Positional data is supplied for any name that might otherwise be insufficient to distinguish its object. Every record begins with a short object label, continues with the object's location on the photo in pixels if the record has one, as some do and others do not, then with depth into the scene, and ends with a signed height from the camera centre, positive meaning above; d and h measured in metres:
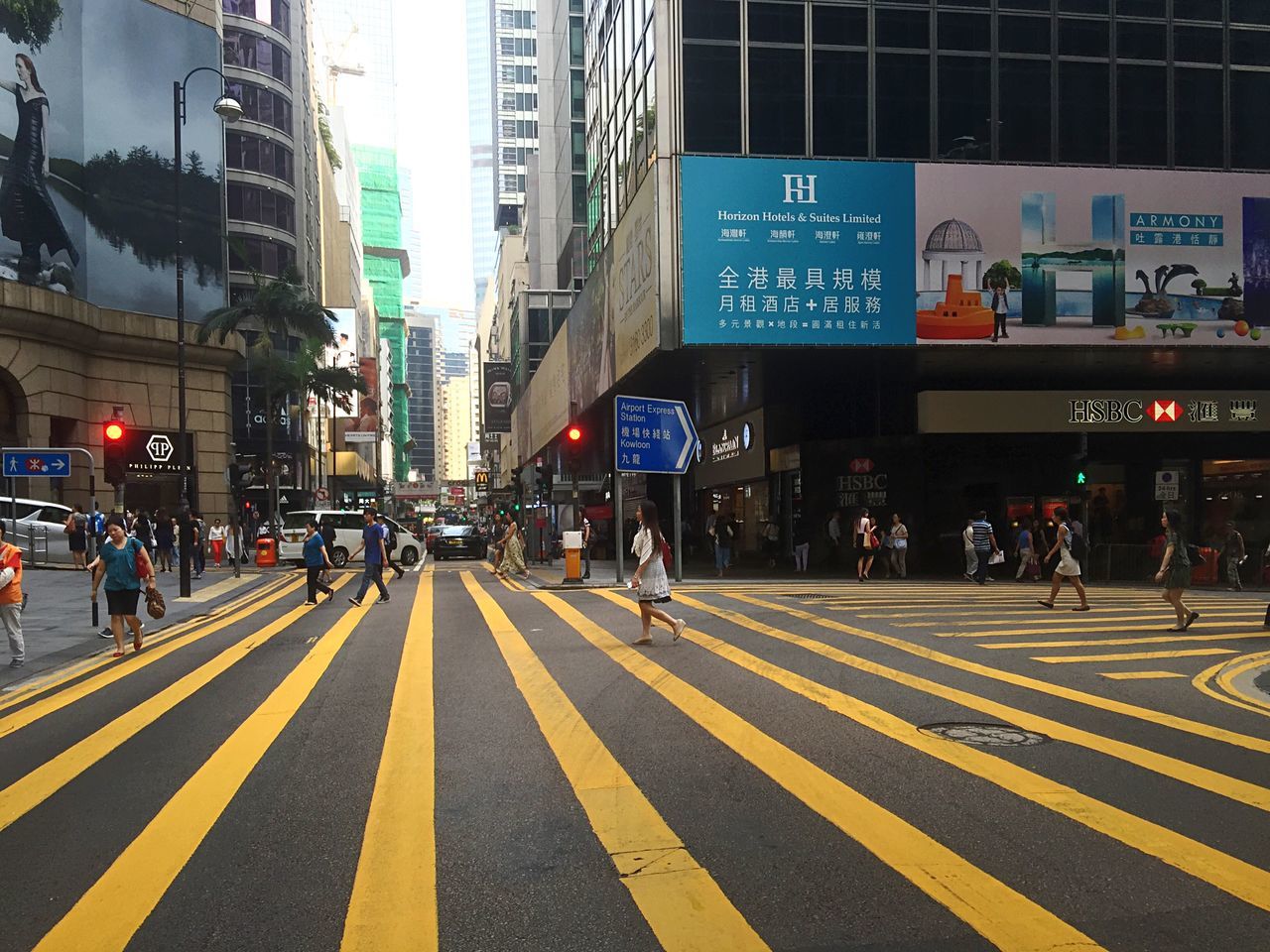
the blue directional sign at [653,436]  22.81 +0.97
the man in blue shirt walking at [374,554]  18.70 -1.40
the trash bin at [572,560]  22.73 -1.88
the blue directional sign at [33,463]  16.70 +0.36
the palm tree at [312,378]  45.53 +4.79
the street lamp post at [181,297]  22.50 +4.45
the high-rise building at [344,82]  184.75 +75.85
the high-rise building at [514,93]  114.19 +44.81
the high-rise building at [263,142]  58.44 +20.24
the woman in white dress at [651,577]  12.45 -1.26
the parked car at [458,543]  41.03 -2.63
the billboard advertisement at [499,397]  80.38 +6.67
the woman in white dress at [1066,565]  15.72 -1.48
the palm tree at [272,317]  40.06 +6.79
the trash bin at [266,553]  33.72 -2.41
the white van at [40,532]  27.92 -1.33
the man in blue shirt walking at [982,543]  24.11 -1.70
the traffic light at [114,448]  17.67 +0.63
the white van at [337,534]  33.72 -1.78
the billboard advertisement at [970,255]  25.05 +5.69
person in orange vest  11.91 -1.37
